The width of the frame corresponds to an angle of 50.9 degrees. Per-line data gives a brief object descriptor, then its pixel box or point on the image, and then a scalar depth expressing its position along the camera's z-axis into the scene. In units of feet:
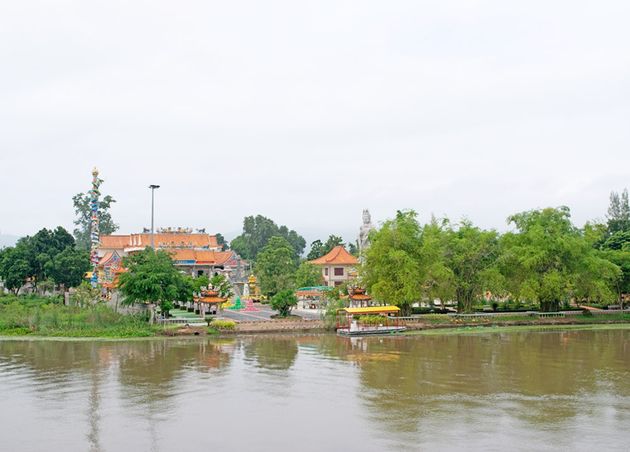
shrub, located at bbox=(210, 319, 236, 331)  138.21
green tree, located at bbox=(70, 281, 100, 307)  155.84
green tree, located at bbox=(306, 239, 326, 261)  306.55
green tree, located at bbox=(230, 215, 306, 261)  374.02
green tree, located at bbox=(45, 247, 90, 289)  197.77
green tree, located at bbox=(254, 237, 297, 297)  202.80
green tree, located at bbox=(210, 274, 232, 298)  159.43
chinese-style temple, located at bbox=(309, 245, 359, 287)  257.75
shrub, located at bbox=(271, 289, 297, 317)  161.38
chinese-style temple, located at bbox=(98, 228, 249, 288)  221.25
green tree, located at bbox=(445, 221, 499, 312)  157.28
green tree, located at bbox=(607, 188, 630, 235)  289.06
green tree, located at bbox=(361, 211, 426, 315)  149.89
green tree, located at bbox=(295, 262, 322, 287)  233.76
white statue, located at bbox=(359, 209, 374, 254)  239.56
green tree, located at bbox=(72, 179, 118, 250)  323.94
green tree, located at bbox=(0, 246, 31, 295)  200.54
